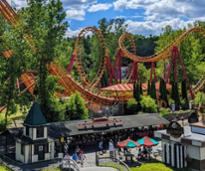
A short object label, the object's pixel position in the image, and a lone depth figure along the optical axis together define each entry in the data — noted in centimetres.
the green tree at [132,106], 4734
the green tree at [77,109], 4194
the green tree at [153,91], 5097
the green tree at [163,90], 5147
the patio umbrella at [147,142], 3080
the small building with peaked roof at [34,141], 3030
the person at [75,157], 2940
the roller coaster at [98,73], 4675
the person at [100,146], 3382
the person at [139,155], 3125
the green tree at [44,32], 4022
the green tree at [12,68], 3766
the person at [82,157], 2938
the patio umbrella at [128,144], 3048
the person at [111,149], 3155
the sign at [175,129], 2889
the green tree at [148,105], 4641
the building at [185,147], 2772
